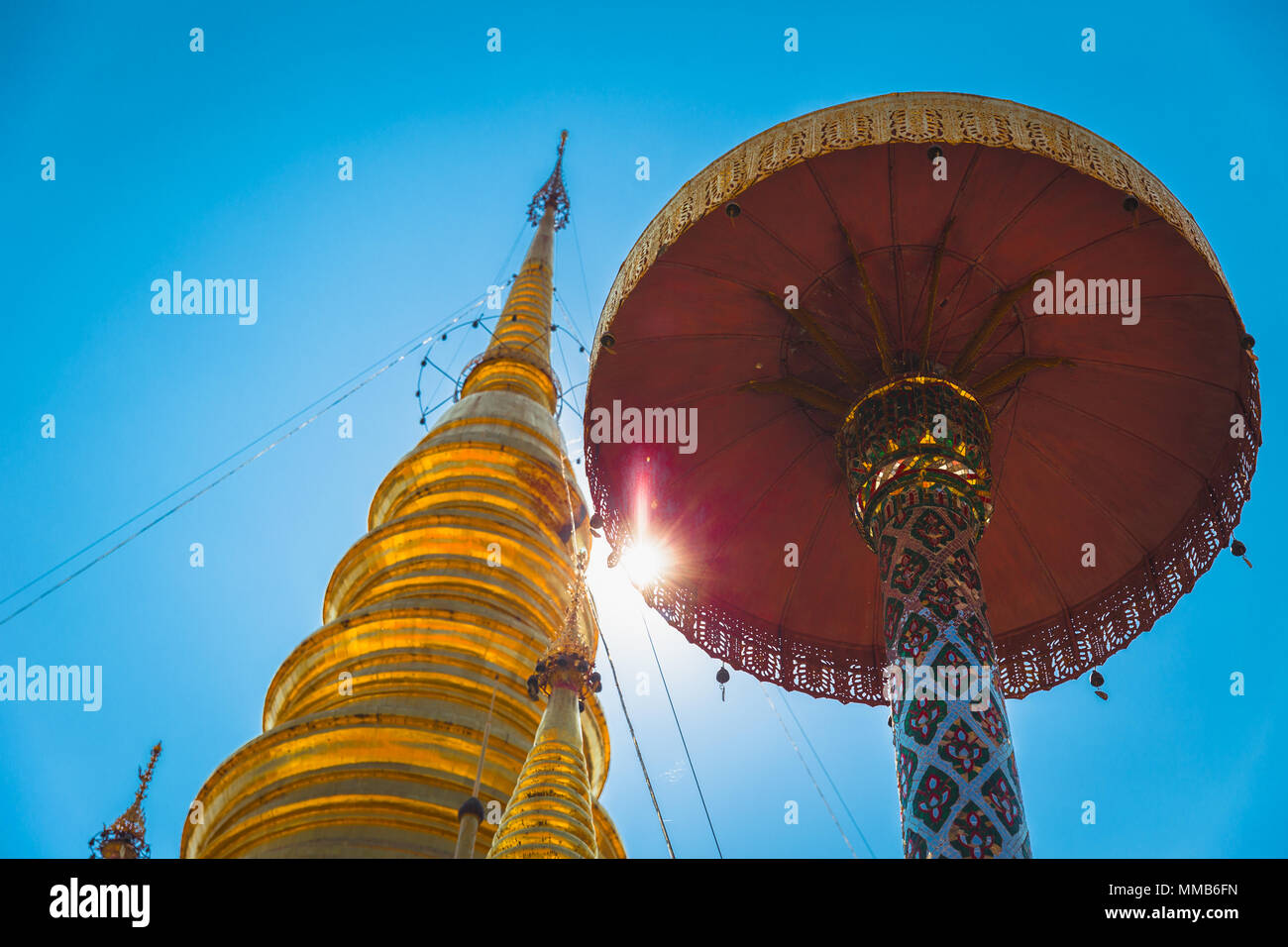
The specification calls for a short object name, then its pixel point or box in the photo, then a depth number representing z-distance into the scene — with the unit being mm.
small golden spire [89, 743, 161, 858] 17562
